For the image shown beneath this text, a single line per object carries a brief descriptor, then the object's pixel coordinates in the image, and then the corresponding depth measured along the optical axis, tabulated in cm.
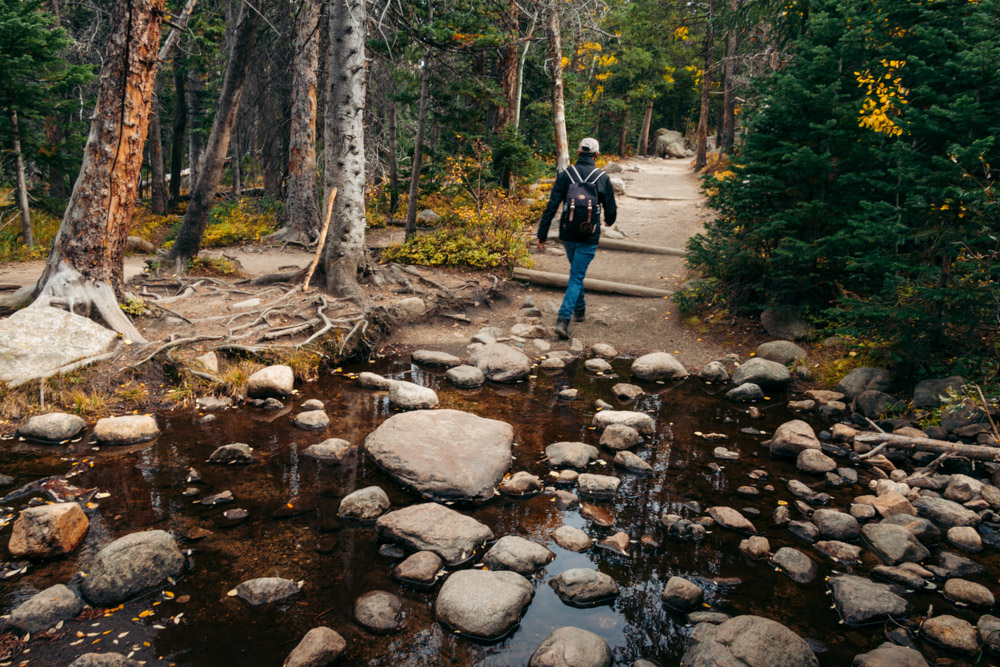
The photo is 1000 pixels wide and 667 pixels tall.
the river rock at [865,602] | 350
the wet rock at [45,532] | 370
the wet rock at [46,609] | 311
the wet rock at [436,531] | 400
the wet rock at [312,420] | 596
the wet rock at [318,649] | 298
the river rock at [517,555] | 390
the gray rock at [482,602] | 334
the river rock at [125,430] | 536
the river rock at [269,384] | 664
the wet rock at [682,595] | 360
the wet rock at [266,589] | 348
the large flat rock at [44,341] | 585
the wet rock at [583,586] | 366
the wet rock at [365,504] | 441
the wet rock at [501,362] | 752
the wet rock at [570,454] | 535
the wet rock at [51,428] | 533
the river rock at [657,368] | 775
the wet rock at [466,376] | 734
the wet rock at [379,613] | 332
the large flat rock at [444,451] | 478
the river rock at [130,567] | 338
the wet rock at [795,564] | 390
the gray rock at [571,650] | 305
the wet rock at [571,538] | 419
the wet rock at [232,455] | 512
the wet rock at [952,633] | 323
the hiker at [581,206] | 793
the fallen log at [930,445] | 500
